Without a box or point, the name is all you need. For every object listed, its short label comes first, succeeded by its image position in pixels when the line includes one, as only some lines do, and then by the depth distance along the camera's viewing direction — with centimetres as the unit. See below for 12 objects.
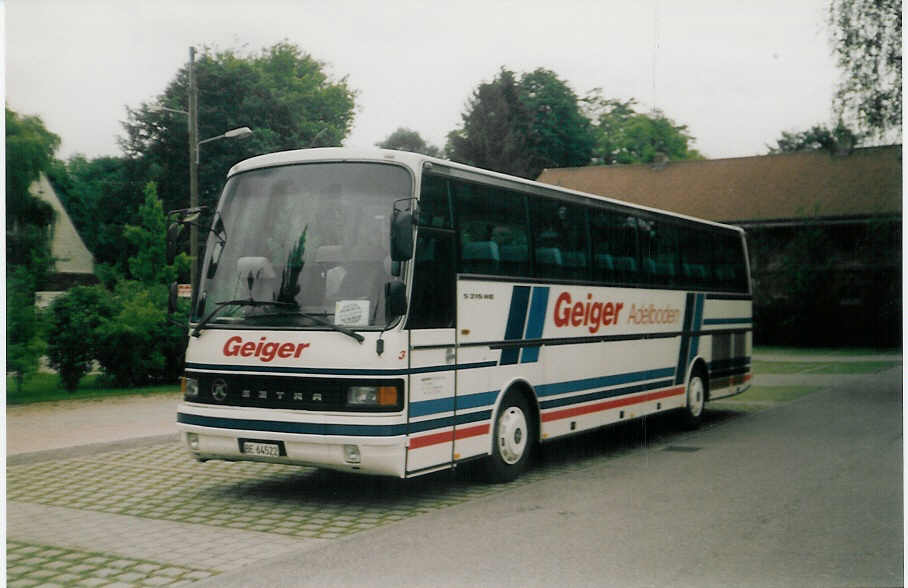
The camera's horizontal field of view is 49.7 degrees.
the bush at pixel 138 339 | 2038
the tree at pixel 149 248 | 2327
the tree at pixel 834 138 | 2070
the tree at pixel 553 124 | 2723
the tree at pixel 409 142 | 4699
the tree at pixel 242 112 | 3328
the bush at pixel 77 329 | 1952
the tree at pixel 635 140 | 4938
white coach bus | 848
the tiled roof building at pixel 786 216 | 4044
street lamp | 2462
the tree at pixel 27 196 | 1503
